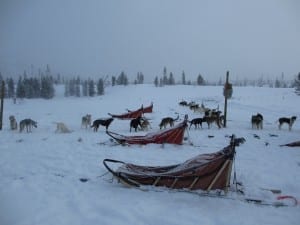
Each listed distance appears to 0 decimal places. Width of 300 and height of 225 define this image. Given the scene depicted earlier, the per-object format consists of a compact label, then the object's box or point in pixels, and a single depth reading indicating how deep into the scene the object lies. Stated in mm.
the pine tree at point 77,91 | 96712
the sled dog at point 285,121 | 17344
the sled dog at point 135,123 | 16933
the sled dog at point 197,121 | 17817
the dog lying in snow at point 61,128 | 16906
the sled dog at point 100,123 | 17245
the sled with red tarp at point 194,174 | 6773
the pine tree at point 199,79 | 103444
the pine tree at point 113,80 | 115262
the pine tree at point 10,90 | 86569
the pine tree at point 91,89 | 86562
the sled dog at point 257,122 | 17453
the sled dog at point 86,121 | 19009
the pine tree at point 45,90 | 81625
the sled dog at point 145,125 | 17469
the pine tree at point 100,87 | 89625
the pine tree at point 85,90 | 96044
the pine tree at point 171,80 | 112062
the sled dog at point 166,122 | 17719
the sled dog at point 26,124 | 17578
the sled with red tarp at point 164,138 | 12461
